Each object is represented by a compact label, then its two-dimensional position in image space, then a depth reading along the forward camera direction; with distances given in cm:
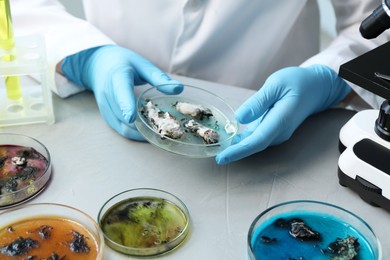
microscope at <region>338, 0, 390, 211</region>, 58
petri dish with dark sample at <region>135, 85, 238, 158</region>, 60
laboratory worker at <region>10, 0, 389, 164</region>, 64
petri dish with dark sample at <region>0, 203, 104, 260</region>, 52
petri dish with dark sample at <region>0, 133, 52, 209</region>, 57
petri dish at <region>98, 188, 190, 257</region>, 54
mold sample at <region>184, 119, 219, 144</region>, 61
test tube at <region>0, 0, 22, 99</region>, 62
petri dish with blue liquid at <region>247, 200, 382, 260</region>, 54
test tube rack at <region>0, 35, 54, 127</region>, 63
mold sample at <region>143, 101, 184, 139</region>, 60
